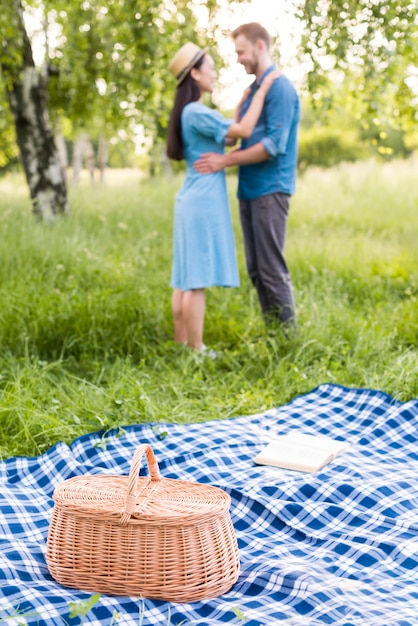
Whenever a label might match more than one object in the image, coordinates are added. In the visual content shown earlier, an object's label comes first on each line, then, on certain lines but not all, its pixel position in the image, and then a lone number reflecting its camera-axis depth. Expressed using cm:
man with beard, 490
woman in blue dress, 480
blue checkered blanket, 215
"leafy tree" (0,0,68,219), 820
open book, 328
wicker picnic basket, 222
